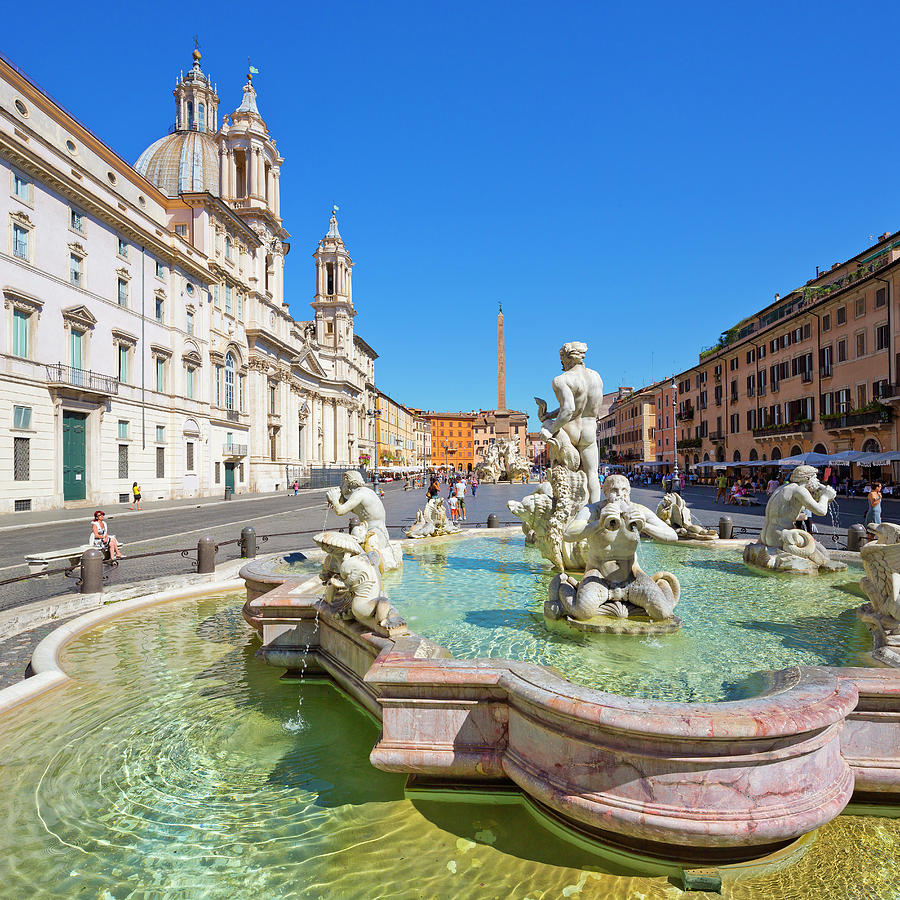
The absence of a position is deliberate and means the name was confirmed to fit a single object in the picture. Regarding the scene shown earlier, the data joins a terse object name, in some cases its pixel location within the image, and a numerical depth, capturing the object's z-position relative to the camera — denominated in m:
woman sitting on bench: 10.45
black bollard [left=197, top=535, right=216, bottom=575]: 8.73
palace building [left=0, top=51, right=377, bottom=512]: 23.94
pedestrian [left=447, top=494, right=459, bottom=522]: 18.02
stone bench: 9.05
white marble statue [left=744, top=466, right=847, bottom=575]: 7.14
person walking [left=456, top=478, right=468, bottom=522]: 18.97
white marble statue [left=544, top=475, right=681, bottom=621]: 4.73
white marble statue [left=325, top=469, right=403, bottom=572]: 6.65
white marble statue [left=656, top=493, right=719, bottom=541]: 10.39
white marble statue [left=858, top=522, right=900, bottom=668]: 3.78
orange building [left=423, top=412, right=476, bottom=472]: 158.75
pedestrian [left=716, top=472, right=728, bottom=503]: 28.29
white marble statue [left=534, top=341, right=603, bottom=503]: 8.34
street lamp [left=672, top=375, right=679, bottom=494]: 60.74
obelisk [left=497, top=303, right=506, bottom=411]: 85.56
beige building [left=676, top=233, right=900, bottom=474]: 29.03
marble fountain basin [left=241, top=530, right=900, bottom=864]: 2.49
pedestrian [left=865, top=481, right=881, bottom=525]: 12.28
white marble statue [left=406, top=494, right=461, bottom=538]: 11.22
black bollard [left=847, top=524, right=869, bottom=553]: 9.34
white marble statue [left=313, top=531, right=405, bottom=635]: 4.06
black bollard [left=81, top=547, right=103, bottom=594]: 7.64
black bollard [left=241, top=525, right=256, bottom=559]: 10.34
